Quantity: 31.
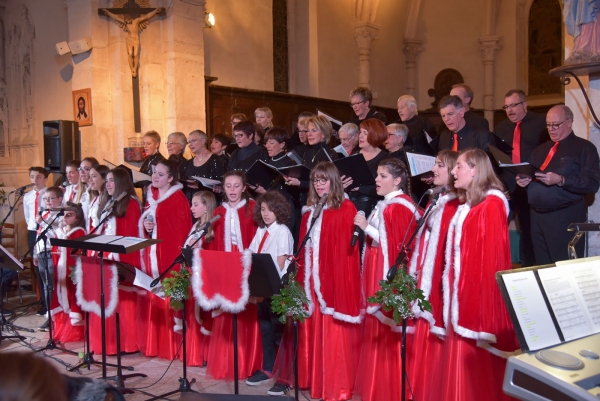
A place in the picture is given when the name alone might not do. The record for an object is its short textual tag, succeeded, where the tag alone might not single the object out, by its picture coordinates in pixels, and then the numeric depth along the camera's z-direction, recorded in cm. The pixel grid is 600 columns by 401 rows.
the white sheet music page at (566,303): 221
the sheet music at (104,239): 428
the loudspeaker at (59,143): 867
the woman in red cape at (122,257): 551
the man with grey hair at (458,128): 498
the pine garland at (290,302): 368
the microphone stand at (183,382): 415
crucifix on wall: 848
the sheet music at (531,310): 209
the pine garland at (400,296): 334
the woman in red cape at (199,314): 495
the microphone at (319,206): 393
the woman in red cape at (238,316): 484
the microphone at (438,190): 362
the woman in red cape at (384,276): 403
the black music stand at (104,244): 409
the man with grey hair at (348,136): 534
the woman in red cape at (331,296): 421
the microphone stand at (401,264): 322
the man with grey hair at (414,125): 601
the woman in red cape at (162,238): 532
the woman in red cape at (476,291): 331
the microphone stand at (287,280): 370
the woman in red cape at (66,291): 589
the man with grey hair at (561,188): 445
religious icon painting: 881
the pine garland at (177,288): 422
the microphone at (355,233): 363
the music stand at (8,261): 501
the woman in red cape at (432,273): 372
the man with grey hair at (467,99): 566
